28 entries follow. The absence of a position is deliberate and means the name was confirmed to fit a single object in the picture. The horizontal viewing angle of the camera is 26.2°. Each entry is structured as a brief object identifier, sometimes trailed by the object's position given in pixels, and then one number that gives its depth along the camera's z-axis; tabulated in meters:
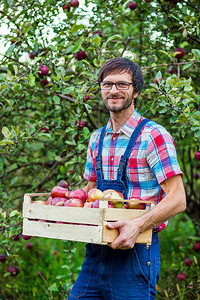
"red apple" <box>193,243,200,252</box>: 3.73
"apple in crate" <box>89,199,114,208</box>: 1.79
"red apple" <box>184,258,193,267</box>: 3.73
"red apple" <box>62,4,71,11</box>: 3.08
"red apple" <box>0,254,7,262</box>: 3.29
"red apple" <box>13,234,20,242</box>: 2.94
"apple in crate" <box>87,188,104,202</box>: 1.92
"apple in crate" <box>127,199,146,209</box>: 1.85
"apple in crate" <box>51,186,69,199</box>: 2.05
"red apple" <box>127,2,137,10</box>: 3.17
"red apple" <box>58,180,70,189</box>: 2.91
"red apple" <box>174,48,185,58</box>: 3.20
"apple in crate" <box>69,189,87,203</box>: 1.98
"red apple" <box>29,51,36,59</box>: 3.10
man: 1.82
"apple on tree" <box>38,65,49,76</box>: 2.85
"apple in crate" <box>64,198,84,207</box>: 1.88
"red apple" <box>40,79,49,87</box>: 2.96
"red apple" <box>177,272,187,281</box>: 3.53
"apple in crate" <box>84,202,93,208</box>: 1.87
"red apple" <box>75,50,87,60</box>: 3.09
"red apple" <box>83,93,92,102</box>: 2.74
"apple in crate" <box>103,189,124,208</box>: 1.80
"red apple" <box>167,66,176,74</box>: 3.20
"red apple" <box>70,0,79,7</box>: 3.04
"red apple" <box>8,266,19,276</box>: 3.40
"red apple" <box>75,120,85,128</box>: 3.02
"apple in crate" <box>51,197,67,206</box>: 1.96
